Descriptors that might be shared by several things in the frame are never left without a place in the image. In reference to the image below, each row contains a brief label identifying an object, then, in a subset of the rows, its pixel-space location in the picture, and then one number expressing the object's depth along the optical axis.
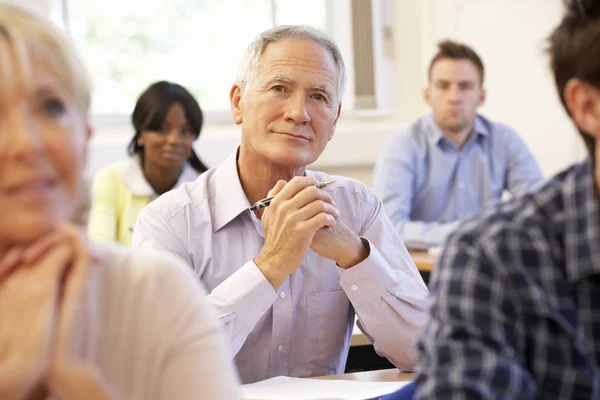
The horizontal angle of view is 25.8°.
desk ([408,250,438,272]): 2.62
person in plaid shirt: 1.15
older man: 1.76
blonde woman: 1.07
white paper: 1.60
